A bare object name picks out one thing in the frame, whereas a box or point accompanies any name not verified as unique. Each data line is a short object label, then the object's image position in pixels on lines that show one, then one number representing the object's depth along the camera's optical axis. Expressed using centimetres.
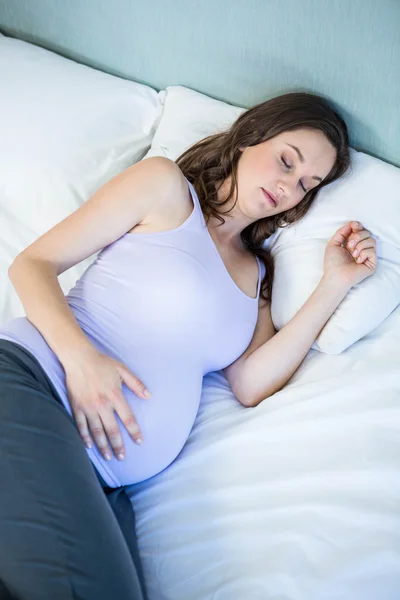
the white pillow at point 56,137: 148
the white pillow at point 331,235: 126
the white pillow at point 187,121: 152
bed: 99
